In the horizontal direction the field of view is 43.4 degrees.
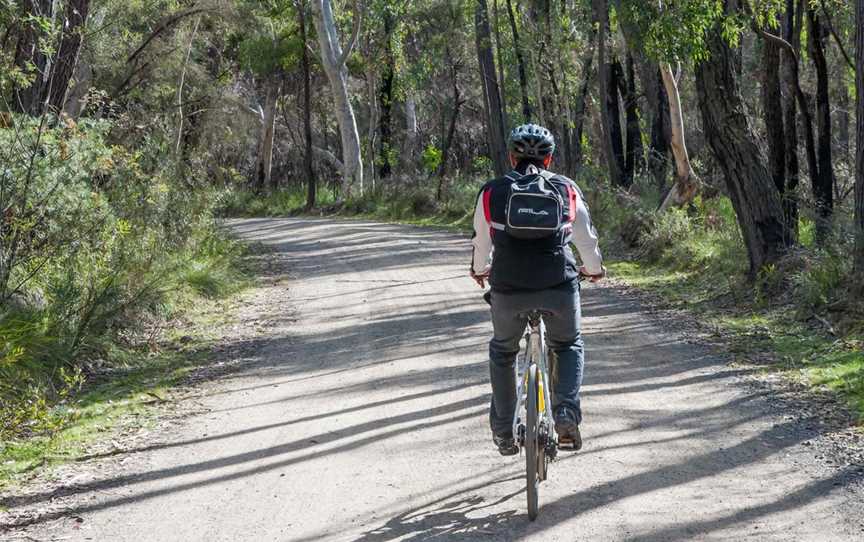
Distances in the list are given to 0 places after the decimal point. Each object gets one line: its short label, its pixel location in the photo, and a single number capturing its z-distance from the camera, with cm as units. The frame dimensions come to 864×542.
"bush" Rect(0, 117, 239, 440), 929
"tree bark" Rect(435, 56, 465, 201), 4216
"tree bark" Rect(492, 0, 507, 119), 3218
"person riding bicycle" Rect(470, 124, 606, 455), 562
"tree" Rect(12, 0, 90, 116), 1270
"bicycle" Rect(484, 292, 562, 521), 558
